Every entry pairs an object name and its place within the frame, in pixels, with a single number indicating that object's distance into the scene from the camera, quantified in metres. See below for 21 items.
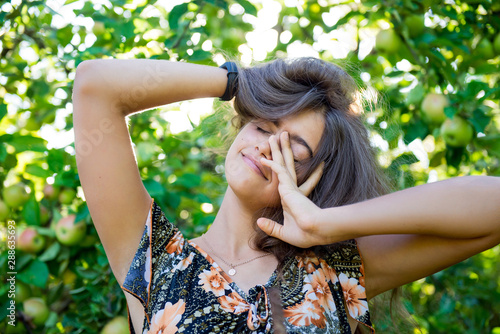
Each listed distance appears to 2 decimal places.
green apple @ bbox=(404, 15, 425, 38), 1.88
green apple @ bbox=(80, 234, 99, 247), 1.80
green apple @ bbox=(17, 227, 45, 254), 1.74
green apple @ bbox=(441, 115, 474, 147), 1.84
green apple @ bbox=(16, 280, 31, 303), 1.73
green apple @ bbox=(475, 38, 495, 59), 1.99
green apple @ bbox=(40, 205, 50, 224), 1.89
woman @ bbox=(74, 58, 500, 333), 1.25
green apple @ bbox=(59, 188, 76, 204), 1.84
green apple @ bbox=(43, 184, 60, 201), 1.85
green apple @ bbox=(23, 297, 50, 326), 1.73
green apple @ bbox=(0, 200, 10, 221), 1.83
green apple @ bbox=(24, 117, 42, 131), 2.11
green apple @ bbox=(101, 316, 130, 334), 1.61
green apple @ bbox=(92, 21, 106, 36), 2.08
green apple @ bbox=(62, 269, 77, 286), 1.83
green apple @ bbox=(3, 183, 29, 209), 1.84
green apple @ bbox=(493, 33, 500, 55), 1.96
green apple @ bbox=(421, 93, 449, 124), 1.88
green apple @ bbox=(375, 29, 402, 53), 1.96
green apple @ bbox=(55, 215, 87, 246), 1.73
